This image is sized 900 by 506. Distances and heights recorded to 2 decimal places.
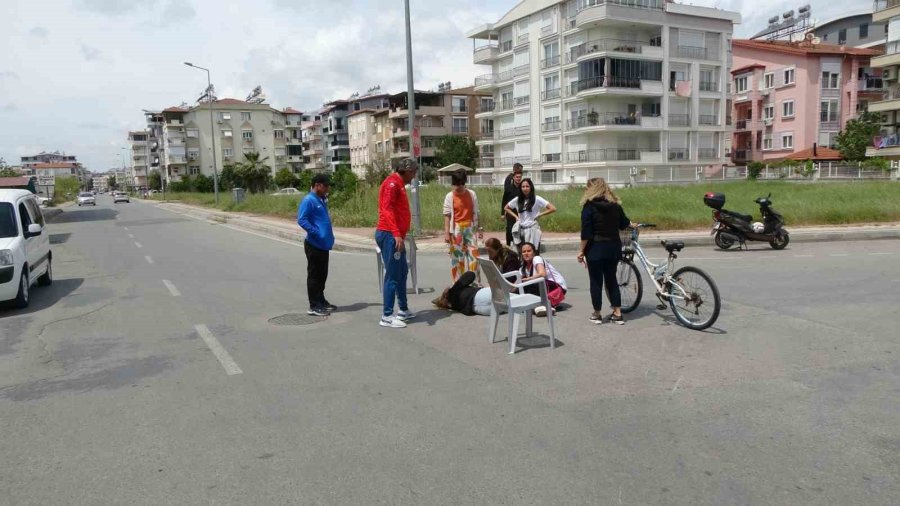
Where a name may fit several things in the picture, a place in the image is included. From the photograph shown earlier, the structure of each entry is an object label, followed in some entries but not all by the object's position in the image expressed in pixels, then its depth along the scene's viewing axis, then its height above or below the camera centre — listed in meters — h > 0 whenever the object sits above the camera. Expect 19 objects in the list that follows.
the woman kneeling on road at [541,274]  7.60 -1.21
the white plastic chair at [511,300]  6.54 -1.26
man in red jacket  7.53 -0.61
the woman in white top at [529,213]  9.45 -0.55
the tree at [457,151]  68.50 +2.63
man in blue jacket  8.33 -0.71
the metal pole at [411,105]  18.25 +2.05
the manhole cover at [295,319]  8.19 -1.73
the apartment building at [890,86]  47.78 +5.87
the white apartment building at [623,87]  50.22 +6.63
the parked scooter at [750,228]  14.44 -1.28
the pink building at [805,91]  57.25 +6.70
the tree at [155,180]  111.44 +0.72
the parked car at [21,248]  9.27 -0.90
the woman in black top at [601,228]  7.19 -0.60
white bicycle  7.05 -1.29
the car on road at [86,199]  70.12 -1.38
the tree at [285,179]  87.75 +0.24
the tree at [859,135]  49.69 +2.36
